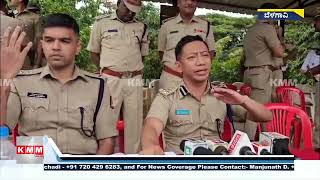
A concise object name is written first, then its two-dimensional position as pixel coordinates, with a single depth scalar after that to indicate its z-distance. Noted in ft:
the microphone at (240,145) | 4.30
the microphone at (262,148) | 4.31
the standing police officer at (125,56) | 5.74
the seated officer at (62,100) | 4.89
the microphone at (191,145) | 4.41
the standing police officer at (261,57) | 5.74
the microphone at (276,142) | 4.35
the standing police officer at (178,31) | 5.61
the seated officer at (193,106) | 5.18
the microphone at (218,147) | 4.30
